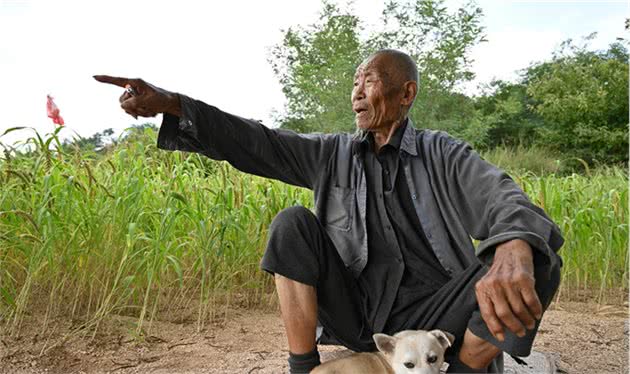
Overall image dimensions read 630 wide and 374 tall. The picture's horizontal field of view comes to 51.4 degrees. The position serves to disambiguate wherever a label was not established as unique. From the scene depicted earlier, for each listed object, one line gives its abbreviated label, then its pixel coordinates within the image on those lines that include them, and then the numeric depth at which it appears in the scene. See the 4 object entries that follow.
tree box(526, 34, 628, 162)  10.06
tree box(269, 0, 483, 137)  9.35
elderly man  1.61
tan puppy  1.52
